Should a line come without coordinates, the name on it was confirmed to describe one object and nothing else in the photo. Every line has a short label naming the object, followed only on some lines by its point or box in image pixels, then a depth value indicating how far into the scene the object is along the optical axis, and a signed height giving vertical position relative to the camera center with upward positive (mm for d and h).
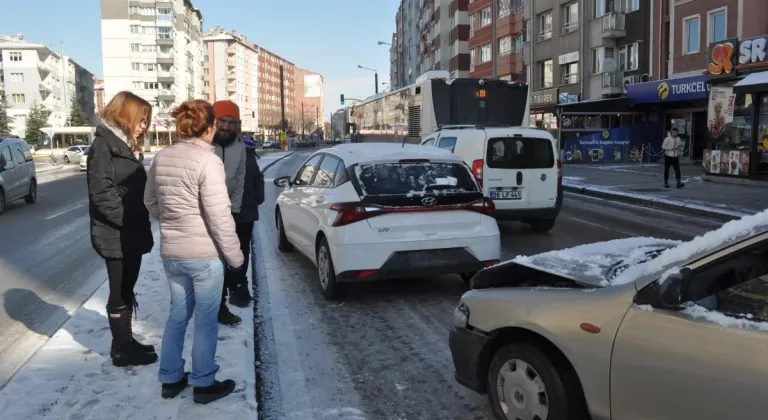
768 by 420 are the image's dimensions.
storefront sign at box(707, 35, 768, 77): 19250 +3038
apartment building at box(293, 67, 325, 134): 169438 +14832
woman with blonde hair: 3867 -312
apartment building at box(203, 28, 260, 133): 133375 +18682
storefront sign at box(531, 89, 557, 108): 37250 +3316
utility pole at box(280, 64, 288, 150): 64188 +1960
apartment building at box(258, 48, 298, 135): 154125 +17297
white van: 9961 -268
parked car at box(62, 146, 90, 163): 46188 +196
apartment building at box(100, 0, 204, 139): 94312 +16530
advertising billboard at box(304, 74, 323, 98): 111188 +12150
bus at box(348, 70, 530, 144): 17562 +1417
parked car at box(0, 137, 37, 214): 14664 -360
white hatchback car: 5867 -630
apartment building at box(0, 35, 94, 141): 91375 +11986
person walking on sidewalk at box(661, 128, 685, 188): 16625 -7
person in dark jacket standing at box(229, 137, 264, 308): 5621 -490
